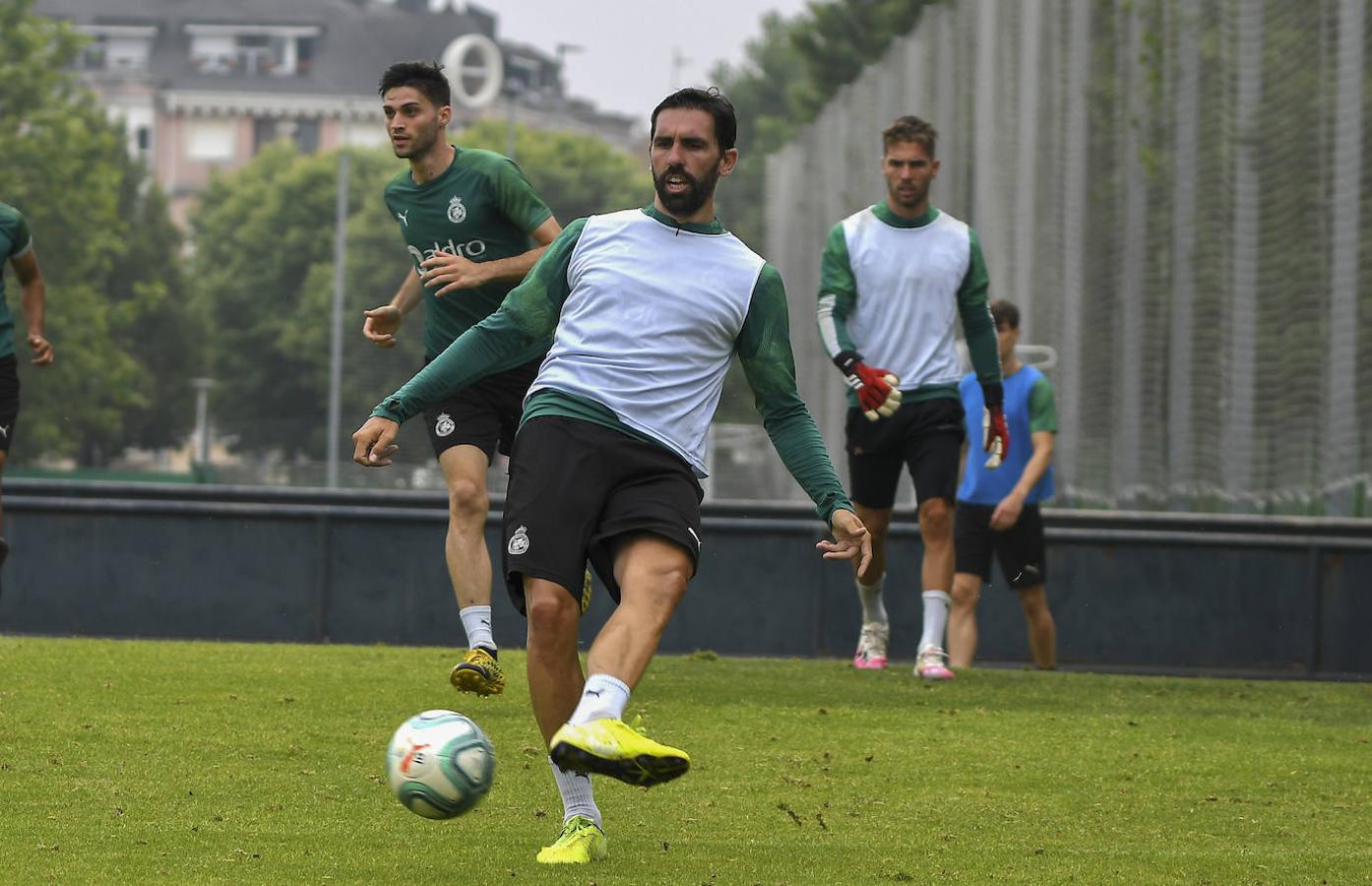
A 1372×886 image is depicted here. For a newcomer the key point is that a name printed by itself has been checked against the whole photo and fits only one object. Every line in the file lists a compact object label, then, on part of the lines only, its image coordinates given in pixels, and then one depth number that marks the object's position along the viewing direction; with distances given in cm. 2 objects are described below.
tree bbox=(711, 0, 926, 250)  6931
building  13100
